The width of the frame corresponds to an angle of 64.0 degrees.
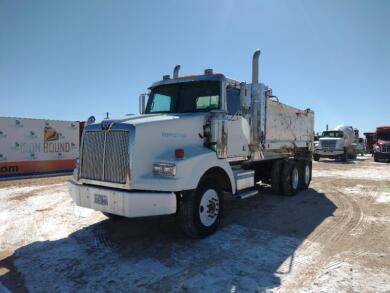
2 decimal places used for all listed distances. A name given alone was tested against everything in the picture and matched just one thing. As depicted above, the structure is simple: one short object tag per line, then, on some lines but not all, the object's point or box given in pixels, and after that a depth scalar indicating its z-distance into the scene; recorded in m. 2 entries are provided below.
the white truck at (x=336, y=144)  26.42
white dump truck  4.71
